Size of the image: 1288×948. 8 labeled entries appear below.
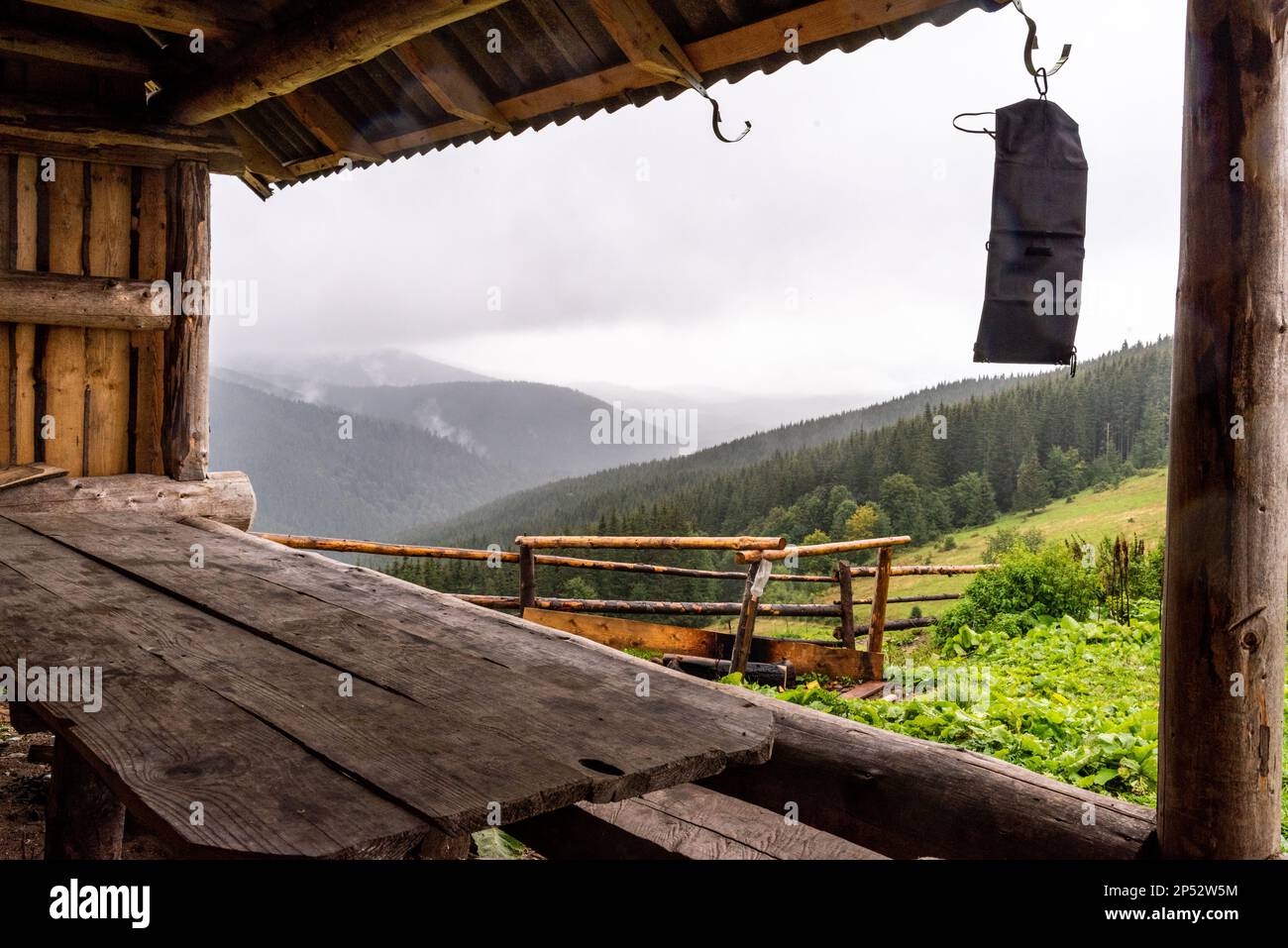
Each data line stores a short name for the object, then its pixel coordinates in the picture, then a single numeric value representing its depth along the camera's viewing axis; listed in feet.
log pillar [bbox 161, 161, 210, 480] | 16.52
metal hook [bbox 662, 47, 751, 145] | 10.86
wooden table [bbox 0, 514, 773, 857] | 3.96
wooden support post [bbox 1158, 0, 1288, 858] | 6.26
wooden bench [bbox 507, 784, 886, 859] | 6.96
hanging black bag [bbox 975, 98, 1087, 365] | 8.75
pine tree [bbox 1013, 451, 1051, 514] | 123.95
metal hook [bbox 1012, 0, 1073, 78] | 8.52
